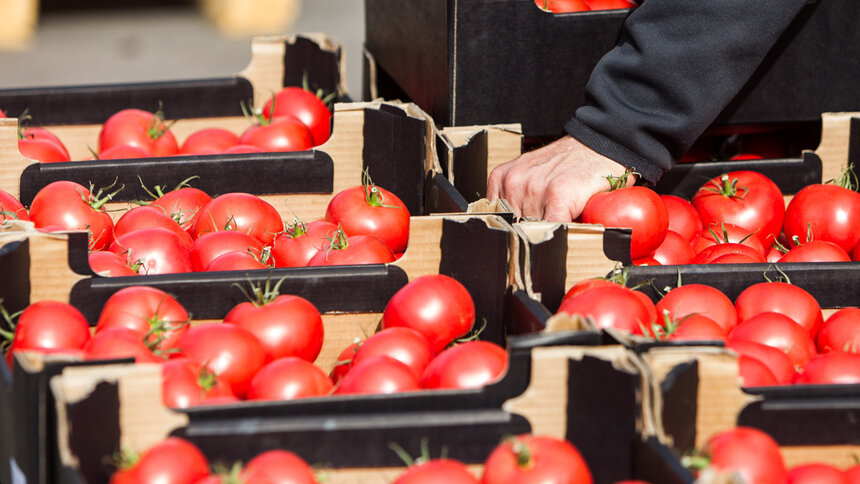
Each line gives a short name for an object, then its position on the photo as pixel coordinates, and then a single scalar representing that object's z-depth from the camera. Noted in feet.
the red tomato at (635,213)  8.86
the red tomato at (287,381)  8.23
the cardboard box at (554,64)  9.37
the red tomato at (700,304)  8.57
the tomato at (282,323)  8.42
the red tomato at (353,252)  8.77
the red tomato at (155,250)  8.78
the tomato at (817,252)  8.94
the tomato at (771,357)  8.31
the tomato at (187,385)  8.09
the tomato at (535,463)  7.84
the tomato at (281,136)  9.68
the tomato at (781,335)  8.45
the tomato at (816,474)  7.94
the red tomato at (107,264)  8.65
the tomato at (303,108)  10.00
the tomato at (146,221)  8.99
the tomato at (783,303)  8.60
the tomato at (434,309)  8.49
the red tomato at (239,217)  9.03
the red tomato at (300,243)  8.89
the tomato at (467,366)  8.18
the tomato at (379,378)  8.19
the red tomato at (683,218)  9.20
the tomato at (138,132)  9.75
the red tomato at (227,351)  8.27
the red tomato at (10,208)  8.88
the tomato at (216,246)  8.84
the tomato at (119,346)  8.21
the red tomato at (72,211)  8.94
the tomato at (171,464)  7.82
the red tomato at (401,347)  8.37
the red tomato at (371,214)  8.99
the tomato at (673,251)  9.02
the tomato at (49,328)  8.28
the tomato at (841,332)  8.52
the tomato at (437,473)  7.83
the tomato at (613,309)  8.36
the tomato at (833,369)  8.23
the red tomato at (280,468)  7.85
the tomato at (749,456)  7.87
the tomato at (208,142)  9.75
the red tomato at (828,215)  9.13
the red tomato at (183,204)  9.17
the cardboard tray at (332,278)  8.53
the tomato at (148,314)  8.38
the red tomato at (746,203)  9.25
